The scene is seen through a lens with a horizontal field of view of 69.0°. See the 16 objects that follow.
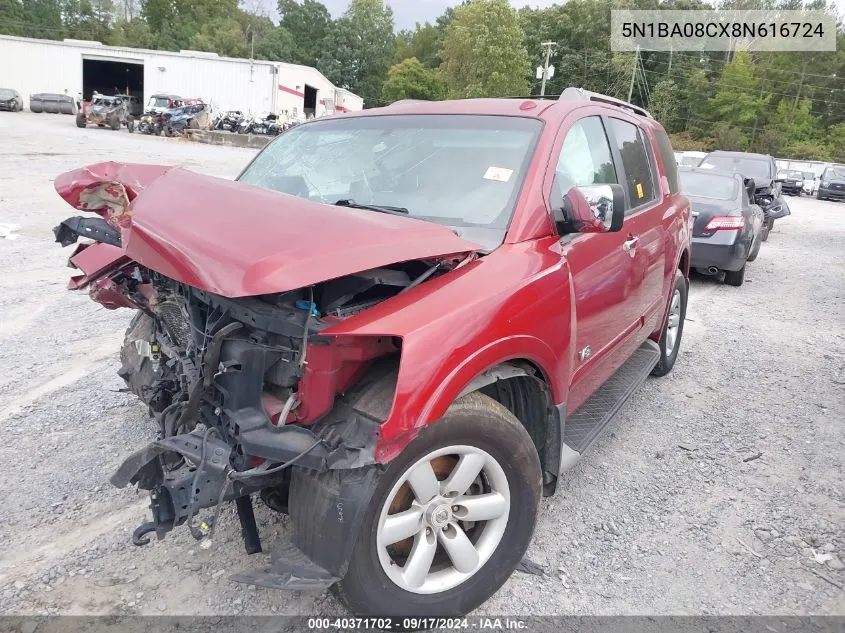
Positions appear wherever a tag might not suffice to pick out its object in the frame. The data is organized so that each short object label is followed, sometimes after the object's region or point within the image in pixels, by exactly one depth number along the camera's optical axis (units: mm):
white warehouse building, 42812
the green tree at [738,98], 58094
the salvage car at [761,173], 12281
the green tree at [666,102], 60188
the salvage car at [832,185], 28078
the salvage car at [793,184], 28891
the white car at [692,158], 16577
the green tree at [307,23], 77875
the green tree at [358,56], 73812
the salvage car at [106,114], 30859
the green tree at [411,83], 68188
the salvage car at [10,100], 38938
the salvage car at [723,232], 8258
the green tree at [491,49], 53719
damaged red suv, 1977
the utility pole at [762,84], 58466
